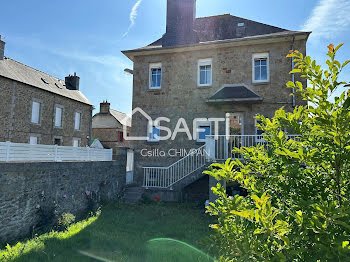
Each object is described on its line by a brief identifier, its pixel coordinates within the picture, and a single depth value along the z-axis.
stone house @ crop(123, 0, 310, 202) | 12.05
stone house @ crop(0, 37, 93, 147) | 17.05
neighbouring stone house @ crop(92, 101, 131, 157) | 29.52
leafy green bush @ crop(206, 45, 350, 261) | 1.58
